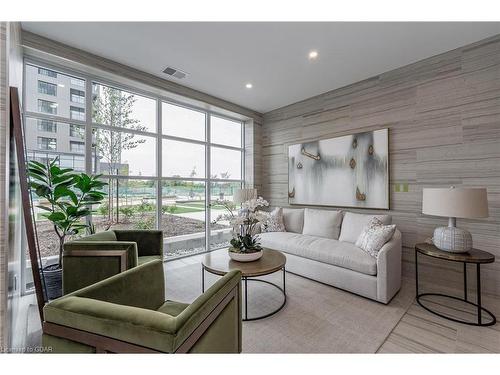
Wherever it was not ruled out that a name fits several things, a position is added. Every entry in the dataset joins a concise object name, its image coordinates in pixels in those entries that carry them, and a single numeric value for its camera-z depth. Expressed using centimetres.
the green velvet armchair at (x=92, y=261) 202
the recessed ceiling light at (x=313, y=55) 274
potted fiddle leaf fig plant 225
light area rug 175
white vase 233
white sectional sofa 240
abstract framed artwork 328
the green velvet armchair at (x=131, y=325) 91
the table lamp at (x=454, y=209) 206
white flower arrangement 240
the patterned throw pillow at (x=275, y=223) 393
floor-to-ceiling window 275
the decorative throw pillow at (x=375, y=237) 254
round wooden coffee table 209
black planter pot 227
